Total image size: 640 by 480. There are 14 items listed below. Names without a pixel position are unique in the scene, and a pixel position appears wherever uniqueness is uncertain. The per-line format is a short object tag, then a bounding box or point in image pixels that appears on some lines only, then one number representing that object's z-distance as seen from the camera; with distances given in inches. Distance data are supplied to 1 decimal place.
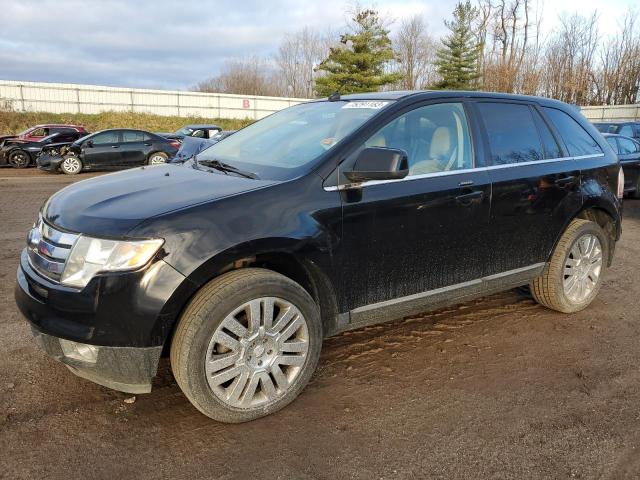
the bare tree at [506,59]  1699.1
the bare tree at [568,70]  1766.7
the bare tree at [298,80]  2346.2
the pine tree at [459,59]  1722.4
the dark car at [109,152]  636.7
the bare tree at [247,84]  2421.3
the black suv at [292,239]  98.4
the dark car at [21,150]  705.0
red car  728.3
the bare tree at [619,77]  1675.7
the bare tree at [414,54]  2137.1
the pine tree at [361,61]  1489.9
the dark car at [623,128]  573.0
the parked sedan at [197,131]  767.7
